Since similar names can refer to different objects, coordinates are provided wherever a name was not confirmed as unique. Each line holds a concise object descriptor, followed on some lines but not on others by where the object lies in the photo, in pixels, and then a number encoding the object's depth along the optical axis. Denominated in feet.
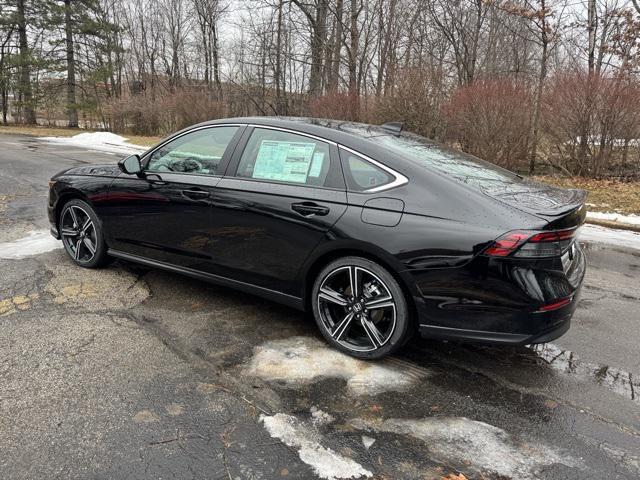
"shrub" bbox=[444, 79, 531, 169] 38.55
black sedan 9.21
